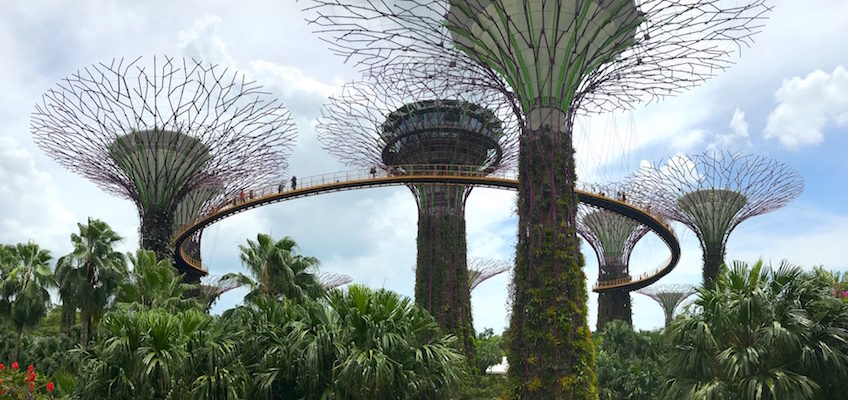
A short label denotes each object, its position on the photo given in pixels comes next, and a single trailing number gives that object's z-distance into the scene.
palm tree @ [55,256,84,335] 25.31
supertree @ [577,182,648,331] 58.19
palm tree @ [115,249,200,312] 23.53
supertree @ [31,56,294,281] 34.44
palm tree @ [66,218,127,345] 25.59
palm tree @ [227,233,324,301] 25.48
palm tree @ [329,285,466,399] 14.59
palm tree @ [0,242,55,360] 26.33
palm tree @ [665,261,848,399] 14.09
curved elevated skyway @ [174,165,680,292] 38.66
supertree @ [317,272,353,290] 79.88
